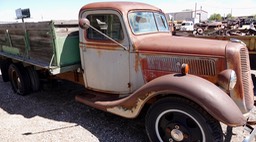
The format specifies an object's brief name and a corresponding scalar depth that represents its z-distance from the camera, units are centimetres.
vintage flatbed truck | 224
